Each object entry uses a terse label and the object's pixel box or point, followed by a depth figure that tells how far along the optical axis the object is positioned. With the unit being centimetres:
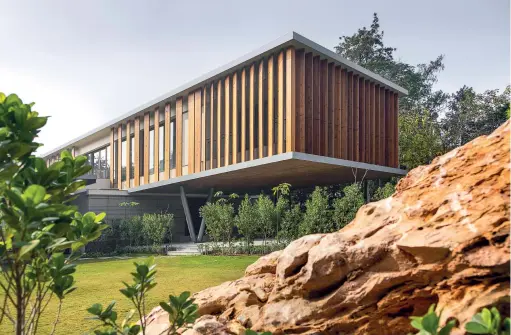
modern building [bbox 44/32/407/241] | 1571
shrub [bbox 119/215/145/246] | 2158
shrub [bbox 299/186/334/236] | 1484
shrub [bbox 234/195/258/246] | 1672
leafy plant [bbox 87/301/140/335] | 224
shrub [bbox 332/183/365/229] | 1470
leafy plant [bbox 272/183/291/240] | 1642
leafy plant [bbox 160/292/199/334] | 220
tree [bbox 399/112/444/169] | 2705
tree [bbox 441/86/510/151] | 2930
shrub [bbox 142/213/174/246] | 1991
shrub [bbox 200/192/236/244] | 1756
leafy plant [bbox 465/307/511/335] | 144
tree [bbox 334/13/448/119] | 3806
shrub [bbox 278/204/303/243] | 1591
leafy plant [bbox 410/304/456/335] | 144
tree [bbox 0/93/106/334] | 154
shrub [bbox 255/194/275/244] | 1645
